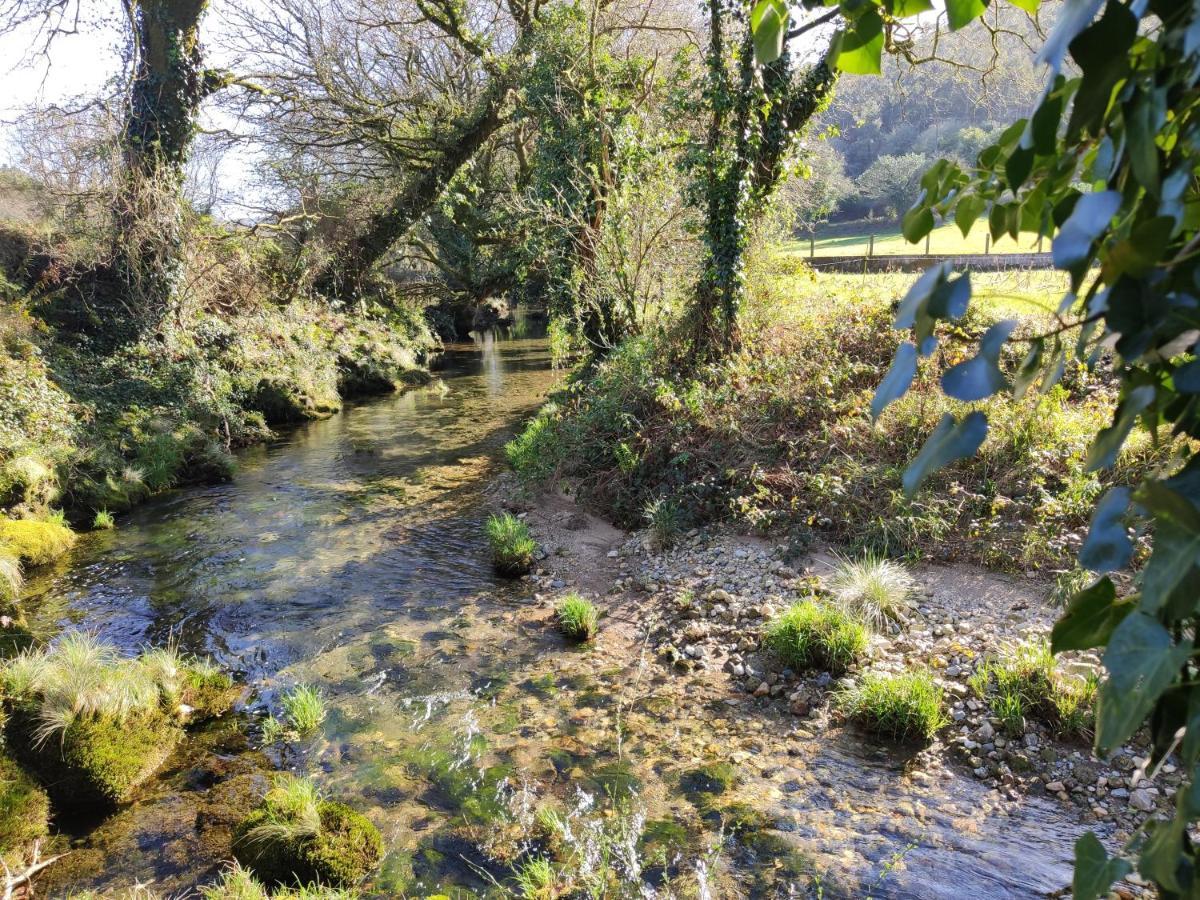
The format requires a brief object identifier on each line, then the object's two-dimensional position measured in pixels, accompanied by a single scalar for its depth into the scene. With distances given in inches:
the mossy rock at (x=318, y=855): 153.5
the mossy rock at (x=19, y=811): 165.9
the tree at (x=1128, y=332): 22.2
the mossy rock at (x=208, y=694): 218.8
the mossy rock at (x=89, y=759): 181.2
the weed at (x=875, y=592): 222.8
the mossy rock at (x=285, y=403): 643.5
